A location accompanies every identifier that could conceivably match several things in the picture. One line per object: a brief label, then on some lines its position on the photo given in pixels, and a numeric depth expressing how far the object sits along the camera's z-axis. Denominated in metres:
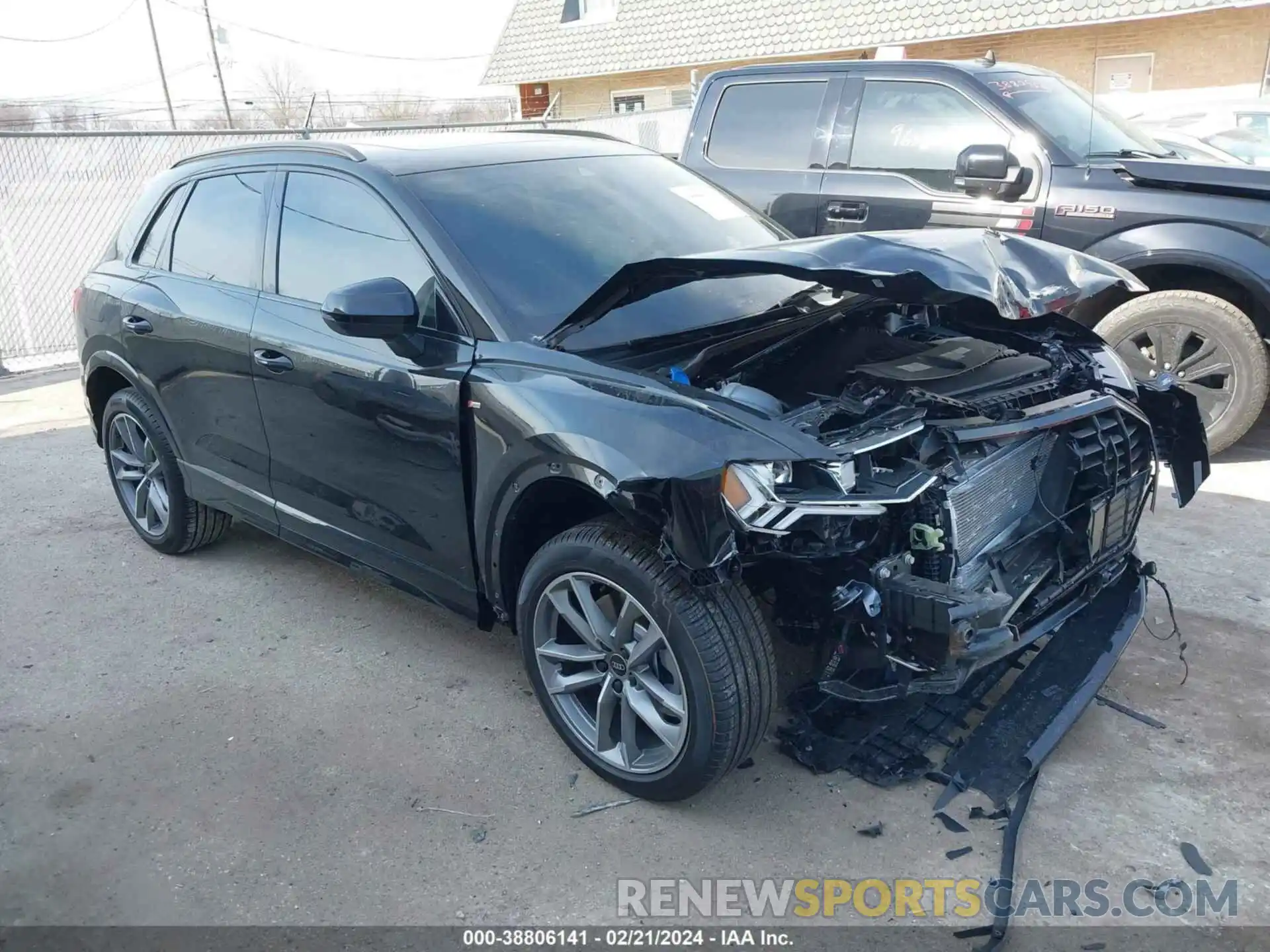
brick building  14.59
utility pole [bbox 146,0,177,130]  34.71
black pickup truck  5.46
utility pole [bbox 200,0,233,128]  35.84
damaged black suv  2.68
